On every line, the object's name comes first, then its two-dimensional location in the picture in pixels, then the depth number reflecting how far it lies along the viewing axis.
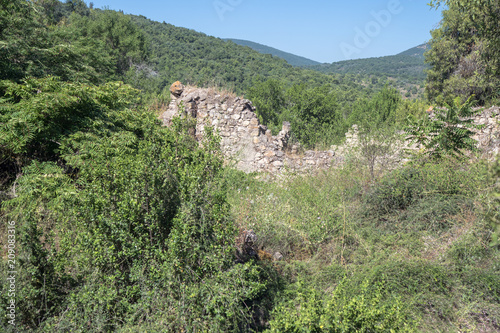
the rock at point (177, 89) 11.13
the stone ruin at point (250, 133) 9.08
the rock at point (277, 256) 4.49
